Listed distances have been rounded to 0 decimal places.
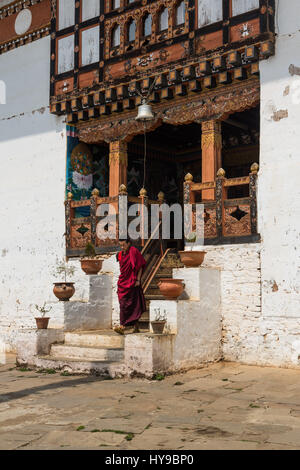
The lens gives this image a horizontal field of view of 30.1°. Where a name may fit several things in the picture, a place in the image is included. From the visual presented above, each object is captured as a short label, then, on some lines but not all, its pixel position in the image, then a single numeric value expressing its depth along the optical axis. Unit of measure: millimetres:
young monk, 7996
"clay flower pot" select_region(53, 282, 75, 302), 8641
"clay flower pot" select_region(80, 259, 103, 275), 9156
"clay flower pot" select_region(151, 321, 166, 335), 7109
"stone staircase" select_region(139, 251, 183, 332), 8438
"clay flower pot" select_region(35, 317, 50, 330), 8359
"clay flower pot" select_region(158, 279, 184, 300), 7344
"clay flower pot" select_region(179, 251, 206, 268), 7824
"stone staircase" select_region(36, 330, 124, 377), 7250
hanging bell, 8109
